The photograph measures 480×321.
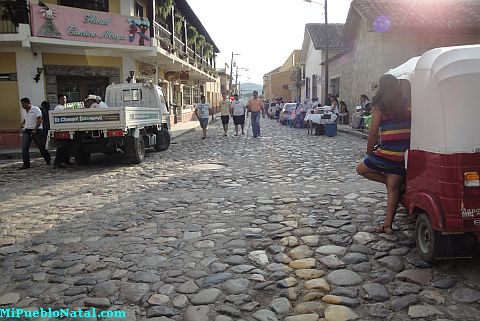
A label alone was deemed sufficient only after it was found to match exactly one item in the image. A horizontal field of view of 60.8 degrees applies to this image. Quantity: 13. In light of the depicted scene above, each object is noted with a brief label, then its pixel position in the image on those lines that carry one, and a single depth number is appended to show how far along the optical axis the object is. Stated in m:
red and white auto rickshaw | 3.20
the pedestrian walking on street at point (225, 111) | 16.77
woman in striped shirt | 4.05
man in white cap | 10.74
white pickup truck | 9.35
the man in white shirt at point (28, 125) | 9.92
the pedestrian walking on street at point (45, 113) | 11.94
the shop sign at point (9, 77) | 14.14
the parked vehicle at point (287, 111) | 23.39
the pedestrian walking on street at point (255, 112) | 15.81
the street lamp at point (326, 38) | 22.44
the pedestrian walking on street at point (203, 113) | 16.12
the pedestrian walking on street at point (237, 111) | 16.20
